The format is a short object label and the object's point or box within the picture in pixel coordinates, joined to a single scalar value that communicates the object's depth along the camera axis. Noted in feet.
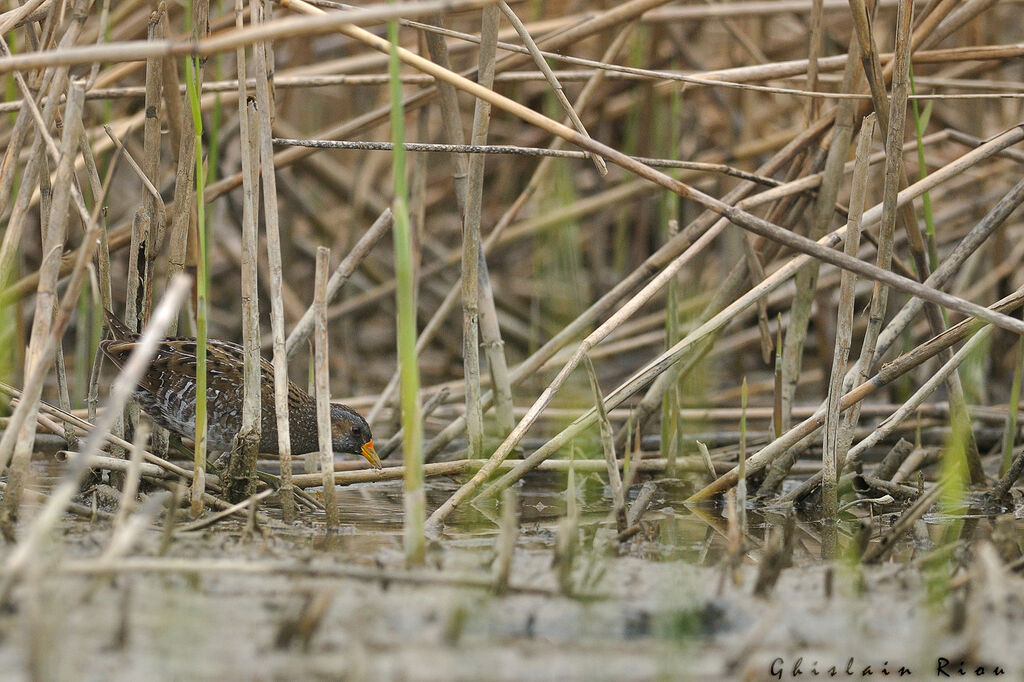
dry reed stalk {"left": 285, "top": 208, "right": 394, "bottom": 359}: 24.23
